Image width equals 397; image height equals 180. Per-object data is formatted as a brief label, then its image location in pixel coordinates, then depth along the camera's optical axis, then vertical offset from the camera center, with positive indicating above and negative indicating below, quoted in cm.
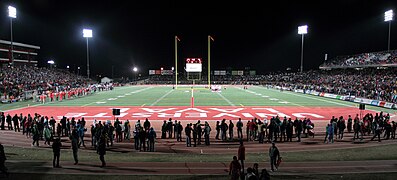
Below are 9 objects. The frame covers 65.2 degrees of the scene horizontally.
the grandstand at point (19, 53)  7044 +659
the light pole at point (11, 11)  4659 +1031
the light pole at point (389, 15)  5103 +1090
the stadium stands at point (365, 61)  5528 +418
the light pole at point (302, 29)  6614 +1096
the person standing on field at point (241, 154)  1099 -263
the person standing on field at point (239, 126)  1751 -259
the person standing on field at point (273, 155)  1094 -264
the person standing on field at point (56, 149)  1117 -251
